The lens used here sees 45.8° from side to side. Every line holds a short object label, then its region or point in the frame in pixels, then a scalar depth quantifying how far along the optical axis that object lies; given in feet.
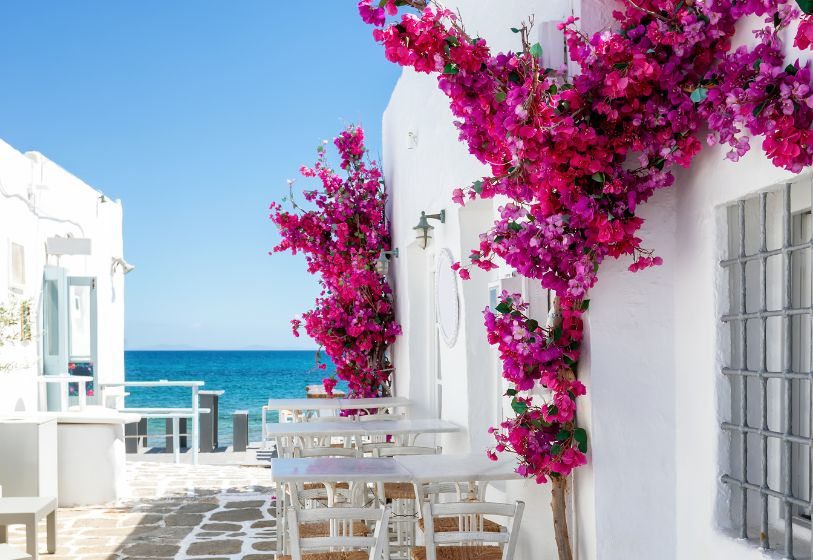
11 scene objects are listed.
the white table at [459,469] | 14.40
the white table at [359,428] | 20.02
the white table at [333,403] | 25.82
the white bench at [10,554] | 17.29
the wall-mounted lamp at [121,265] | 43.88
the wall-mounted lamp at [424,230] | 24.14
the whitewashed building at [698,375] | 10.02
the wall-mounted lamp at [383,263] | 30.60
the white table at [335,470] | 14.29
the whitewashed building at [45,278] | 29.89
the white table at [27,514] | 19.83
